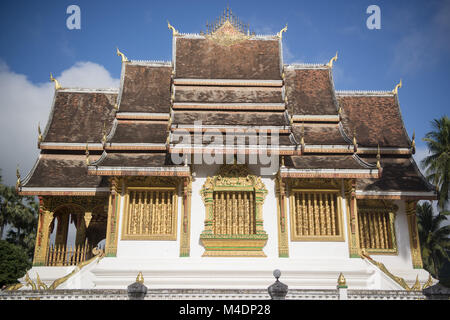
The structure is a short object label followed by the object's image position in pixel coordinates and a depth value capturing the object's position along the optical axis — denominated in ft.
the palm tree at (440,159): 77.15
